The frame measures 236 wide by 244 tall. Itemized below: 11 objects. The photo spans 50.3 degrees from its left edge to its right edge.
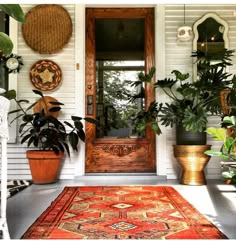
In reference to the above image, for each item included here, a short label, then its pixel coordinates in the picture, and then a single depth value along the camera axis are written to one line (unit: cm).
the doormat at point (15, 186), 280
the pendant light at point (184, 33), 361
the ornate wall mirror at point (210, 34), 371
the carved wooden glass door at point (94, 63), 373
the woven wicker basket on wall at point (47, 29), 371
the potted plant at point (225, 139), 117
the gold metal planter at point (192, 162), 309
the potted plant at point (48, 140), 326
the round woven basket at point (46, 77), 370
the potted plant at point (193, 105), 304
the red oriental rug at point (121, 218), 158
